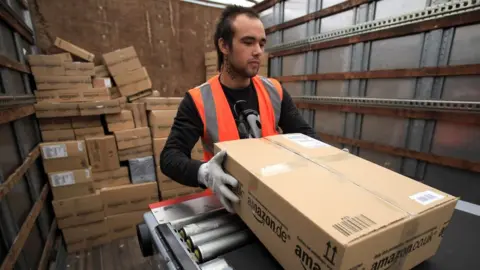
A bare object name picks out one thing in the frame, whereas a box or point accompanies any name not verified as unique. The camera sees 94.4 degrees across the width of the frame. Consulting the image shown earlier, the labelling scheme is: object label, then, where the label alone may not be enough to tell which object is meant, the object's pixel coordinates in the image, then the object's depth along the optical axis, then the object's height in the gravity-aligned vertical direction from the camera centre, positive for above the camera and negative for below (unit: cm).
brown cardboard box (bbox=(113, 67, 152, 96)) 297 +7
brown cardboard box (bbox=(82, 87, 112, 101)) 256 -7
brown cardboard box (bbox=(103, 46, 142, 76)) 291 +35
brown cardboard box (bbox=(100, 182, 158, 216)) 255 -128
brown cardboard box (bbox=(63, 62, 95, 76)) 253 +22
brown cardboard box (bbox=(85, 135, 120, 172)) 248 -73
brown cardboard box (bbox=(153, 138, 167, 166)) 272 -70
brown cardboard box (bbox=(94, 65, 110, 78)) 292 +21
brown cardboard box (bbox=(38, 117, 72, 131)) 232 -36
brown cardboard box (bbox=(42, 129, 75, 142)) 235 -50
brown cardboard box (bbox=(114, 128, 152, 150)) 258 -59
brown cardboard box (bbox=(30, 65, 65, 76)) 233 +19
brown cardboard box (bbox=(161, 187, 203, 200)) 288 -137
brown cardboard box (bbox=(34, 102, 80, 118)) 225 -22
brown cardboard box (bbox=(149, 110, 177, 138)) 272 -42
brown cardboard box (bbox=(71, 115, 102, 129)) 249 -37
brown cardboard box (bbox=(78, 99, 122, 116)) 243 -21
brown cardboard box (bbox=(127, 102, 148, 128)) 274 -31
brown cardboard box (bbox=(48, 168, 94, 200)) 228 -97
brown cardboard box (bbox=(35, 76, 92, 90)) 236 +7
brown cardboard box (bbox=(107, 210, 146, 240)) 259 -158
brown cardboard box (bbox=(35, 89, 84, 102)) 237 -8
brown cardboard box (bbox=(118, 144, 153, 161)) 264 -77
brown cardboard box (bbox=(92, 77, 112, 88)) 276 +7
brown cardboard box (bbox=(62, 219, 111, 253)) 240 -160
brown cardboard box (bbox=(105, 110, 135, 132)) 261 -39
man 117 -11
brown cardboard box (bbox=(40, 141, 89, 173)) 222 -68
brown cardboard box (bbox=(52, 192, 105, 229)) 233 -129
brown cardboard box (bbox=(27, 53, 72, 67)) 231 +30
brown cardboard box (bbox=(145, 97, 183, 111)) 277 -20
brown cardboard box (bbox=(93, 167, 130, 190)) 256 -104
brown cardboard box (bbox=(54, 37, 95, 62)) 270 +47
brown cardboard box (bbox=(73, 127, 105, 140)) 251 -50
